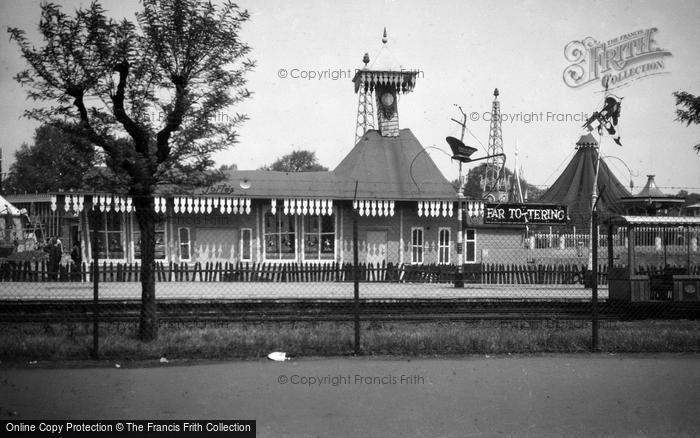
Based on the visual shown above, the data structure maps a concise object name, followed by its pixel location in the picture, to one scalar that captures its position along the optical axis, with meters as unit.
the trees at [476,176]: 79.19
